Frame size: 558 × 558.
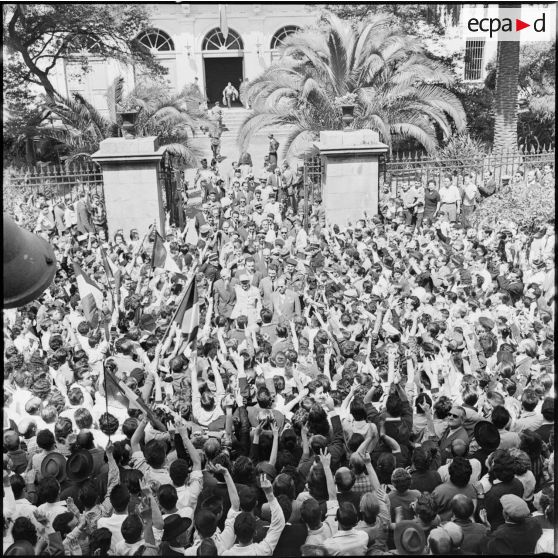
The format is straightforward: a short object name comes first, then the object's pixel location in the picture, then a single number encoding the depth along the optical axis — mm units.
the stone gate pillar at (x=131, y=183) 14977
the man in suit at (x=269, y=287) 9922
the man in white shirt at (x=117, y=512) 4684
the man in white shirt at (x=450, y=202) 15992
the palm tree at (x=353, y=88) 21109
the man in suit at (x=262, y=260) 10990
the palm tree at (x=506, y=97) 21703
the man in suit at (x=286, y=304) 9438
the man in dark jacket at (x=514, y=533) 4418
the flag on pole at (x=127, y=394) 6035
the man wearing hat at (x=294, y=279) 10078
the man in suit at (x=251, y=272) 10172
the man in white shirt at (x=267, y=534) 4426
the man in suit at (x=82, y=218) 14906
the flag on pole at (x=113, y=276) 10188
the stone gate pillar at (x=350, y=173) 15633
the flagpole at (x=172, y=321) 7742
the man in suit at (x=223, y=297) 9828
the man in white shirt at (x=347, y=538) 4391
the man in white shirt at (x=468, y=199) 16375
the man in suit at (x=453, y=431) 5699
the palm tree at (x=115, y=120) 21828
